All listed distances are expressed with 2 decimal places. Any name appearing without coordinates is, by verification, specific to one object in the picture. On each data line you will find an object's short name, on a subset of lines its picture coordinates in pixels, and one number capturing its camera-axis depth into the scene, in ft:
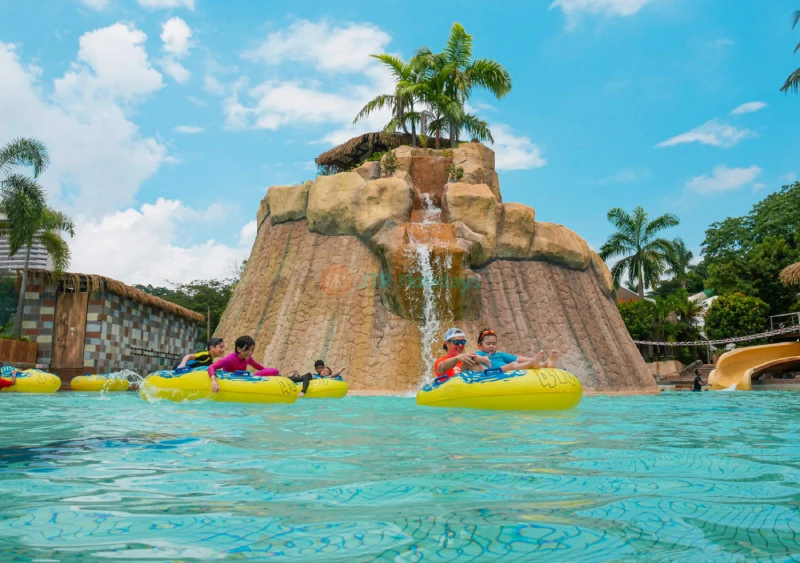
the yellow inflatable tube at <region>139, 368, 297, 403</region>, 31.09
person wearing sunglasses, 28.27
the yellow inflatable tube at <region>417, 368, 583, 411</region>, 25.58
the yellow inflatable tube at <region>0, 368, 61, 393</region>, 47.83
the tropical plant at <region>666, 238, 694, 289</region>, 135.03
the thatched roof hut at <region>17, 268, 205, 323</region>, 68.28
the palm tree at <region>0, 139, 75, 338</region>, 72.49
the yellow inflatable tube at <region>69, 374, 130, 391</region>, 57.41
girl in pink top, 31.81
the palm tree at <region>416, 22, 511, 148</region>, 78.54
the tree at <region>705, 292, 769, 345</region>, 103.40
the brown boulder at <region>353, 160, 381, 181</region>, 69.21
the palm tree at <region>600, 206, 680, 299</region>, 134.21
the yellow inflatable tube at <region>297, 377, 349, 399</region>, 40.01
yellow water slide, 75.11
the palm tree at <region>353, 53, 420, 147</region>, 80.14
